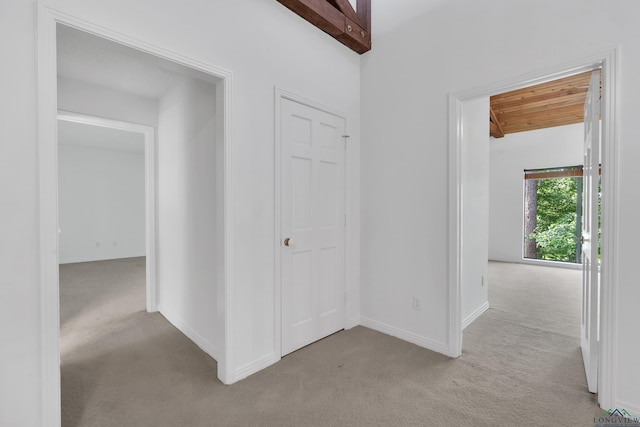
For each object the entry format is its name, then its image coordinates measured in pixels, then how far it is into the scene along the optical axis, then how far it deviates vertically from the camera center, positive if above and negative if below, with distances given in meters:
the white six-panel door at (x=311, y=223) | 2.44 -0.12
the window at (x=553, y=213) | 5.87 -0.08
